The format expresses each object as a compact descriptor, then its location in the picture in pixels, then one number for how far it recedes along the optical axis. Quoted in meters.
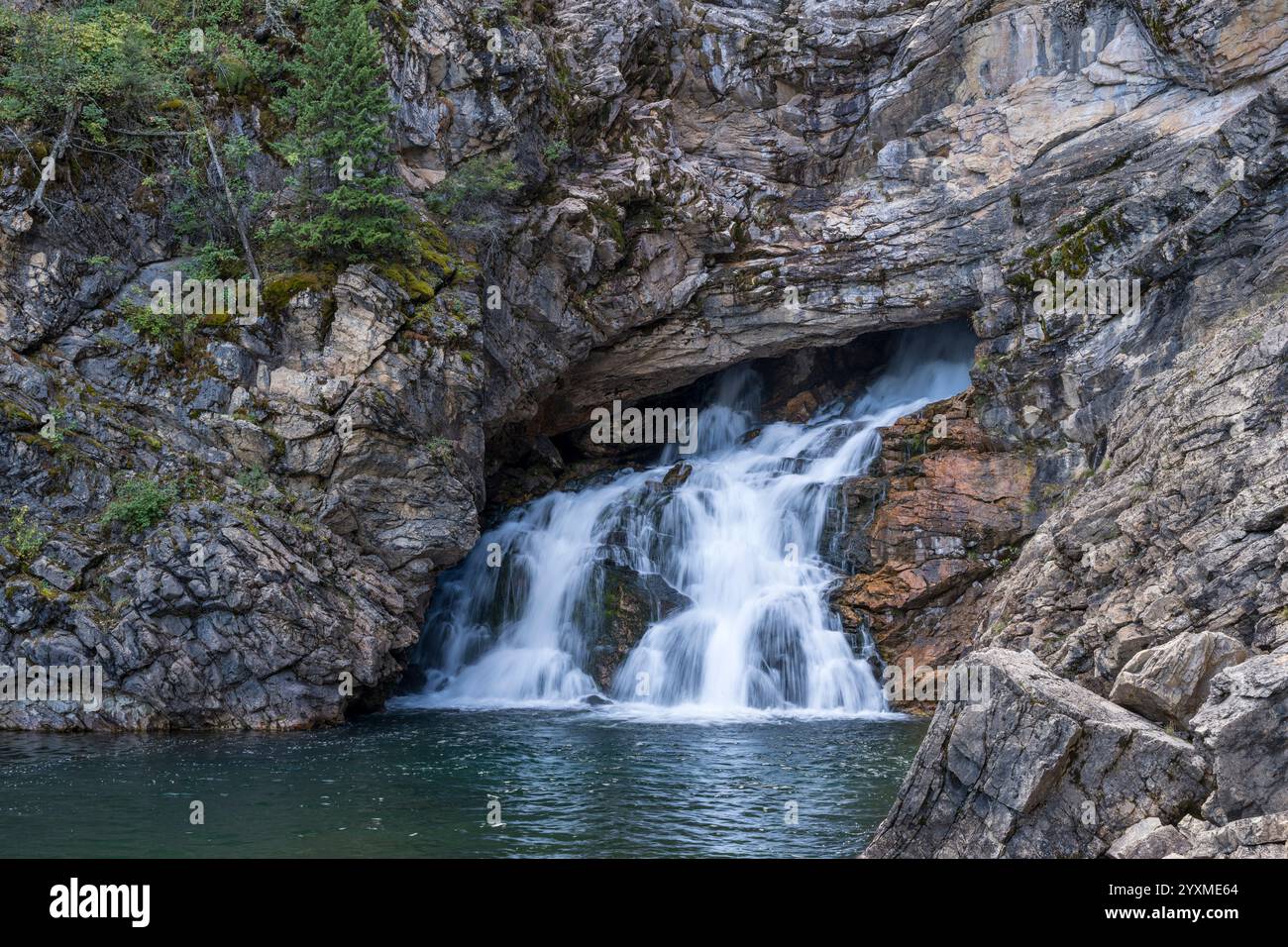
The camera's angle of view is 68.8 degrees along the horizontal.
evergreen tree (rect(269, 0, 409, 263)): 21.38
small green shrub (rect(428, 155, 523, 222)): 23.52
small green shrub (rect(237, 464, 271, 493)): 19.86
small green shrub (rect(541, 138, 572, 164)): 25.42
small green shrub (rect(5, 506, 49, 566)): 18.16
